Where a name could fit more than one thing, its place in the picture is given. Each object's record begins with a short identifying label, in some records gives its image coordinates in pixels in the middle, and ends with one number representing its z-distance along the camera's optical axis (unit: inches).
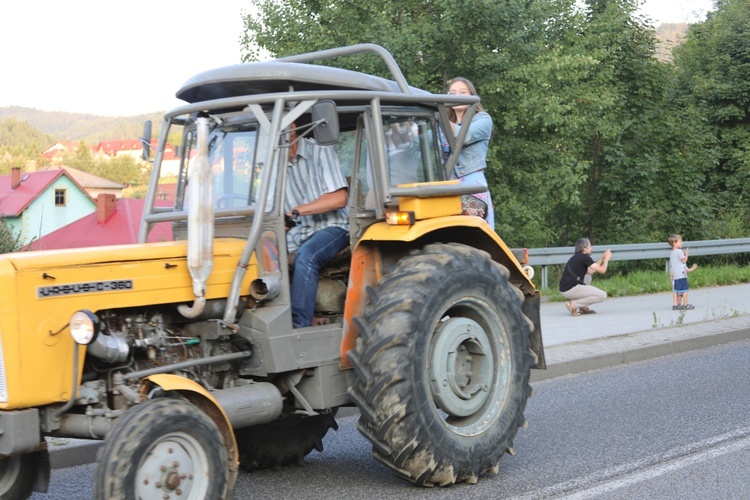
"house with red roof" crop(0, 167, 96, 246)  3602.4
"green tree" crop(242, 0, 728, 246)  946.7
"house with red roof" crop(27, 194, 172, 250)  3297.2
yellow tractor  186.4
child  615.2
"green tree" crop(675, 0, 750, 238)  1448.1
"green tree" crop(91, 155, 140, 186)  5703.3
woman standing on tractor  273.3
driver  228.7
